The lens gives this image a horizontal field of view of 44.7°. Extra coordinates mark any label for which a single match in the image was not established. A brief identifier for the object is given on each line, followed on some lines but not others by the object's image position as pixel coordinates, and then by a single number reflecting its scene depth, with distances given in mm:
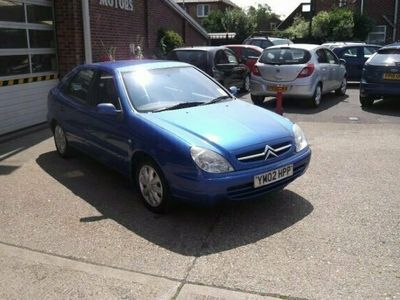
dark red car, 17409
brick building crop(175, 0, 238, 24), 57250
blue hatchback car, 4477
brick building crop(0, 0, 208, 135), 9484
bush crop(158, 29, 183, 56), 16312
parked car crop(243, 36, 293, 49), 22688
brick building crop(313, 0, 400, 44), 30328
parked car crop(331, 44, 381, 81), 16578
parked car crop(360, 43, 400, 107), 11188
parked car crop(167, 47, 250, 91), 12719
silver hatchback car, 11398
